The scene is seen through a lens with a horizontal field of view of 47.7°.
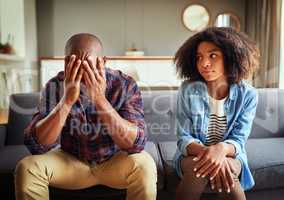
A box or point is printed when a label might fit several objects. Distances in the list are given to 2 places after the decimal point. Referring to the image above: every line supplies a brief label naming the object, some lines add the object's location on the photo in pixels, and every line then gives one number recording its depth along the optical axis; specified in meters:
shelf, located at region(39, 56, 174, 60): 5.02
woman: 1.33
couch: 1.47
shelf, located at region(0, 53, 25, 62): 3.61
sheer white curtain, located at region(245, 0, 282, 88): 4.07
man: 1.17
